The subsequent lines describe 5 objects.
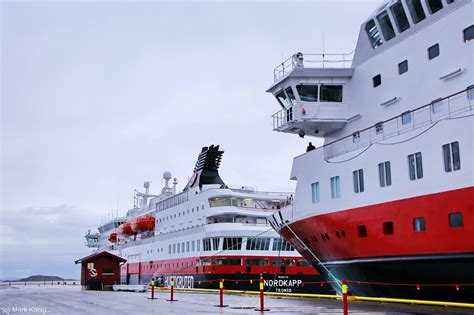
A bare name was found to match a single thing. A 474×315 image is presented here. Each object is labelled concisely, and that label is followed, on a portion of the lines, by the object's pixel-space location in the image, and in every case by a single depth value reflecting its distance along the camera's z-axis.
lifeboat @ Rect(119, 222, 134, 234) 70.45
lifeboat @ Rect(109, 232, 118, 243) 81.04
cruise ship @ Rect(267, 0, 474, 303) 15.61
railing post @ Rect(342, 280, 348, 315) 13.34
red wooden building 44.30
